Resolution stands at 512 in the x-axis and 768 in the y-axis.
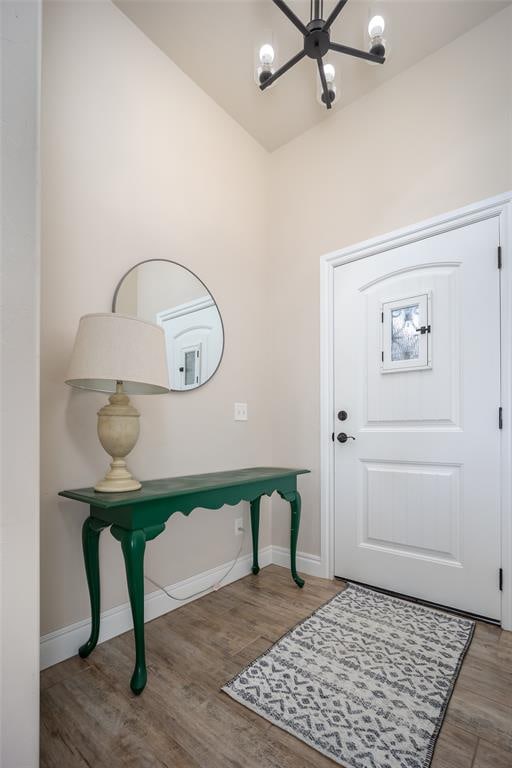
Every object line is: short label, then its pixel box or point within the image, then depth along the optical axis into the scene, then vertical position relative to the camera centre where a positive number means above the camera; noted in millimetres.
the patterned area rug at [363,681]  1148 -1074
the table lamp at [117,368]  1395 +74
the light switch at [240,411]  2475 -157
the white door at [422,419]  1894 -176
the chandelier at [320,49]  1622 +1509
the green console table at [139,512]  1379 -503
